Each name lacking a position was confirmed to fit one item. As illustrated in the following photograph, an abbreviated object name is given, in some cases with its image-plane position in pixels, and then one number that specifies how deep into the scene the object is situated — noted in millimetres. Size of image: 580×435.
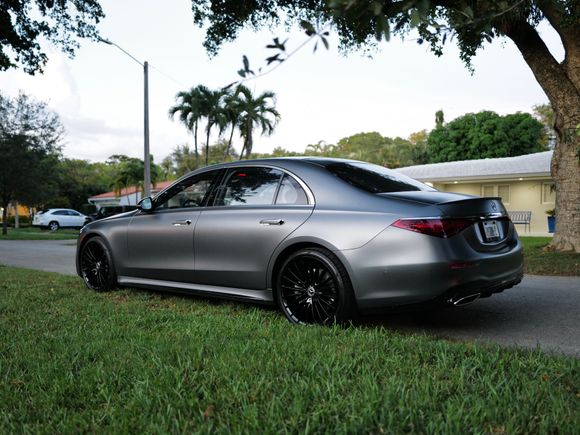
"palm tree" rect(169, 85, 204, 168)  33062
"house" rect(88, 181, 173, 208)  56375
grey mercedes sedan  4145
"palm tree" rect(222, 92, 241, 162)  33781
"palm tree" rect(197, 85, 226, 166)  33125
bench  23219
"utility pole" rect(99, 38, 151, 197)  18406
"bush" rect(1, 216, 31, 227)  50278
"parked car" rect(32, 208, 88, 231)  37188
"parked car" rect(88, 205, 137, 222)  26188
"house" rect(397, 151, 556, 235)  23266
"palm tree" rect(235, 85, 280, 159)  33875
